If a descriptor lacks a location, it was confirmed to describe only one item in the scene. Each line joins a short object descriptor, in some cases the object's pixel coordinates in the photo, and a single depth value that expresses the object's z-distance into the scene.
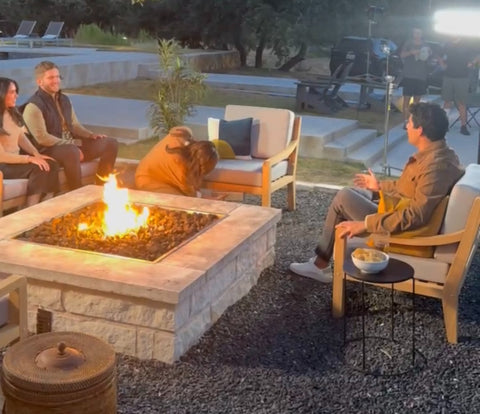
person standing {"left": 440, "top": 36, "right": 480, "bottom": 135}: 10.39
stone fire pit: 3.62
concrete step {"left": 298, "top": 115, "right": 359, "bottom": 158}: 9.08
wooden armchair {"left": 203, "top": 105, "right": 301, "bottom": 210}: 6.13
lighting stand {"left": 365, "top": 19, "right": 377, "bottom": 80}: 14.33
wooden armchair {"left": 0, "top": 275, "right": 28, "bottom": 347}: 3.27
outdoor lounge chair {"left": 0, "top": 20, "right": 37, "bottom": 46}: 21.62
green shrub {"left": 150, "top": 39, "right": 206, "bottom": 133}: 8.77
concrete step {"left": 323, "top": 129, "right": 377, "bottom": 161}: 8.98
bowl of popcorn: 3.71
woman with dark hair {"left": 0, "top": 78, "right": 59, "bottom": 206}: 5.53
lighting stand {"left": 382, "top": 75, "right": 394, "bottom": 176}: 8.11
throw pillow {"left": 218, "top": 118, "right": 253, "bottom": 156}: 6.58
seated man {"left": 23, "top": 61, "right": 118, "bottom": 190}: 5.93
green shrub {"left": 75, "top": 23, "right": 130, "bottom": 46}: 21.78
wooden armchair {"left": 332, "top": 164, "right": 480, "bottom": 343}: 3.89
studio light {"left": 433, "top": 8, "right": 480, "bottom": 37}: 5.26
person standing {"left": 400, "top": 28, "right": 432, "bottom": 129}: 10.81
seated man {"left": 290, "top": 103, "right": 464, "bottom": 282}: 4.05
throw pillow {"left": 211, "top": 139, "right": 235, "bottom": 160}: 6.48
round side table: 3.67
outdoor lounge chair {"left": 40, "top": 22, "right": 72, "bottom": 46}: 21.19
